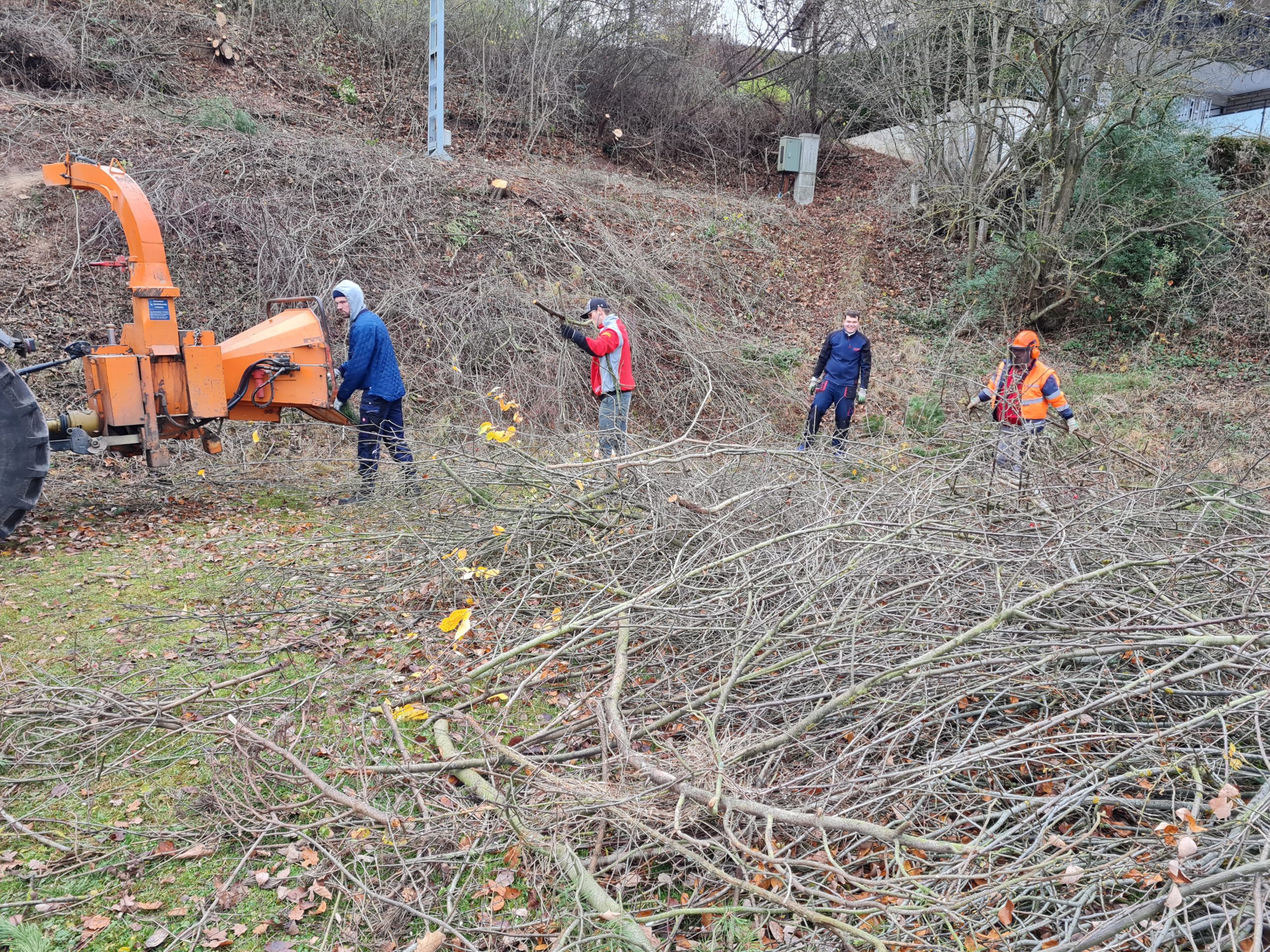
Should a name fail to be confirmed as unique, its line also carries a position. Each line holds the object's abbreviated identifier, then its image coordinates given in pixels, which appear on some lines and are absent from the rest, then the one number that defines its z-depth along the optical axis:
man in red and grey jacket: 7.82
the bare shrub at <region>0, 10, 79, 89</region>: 11.41
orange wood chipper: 5.48
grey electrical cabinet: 17.83
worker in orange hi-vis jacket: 6.90
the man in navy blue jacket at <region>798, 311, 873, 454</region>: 8.80
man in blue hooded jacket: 7.11
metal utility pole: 12.45
